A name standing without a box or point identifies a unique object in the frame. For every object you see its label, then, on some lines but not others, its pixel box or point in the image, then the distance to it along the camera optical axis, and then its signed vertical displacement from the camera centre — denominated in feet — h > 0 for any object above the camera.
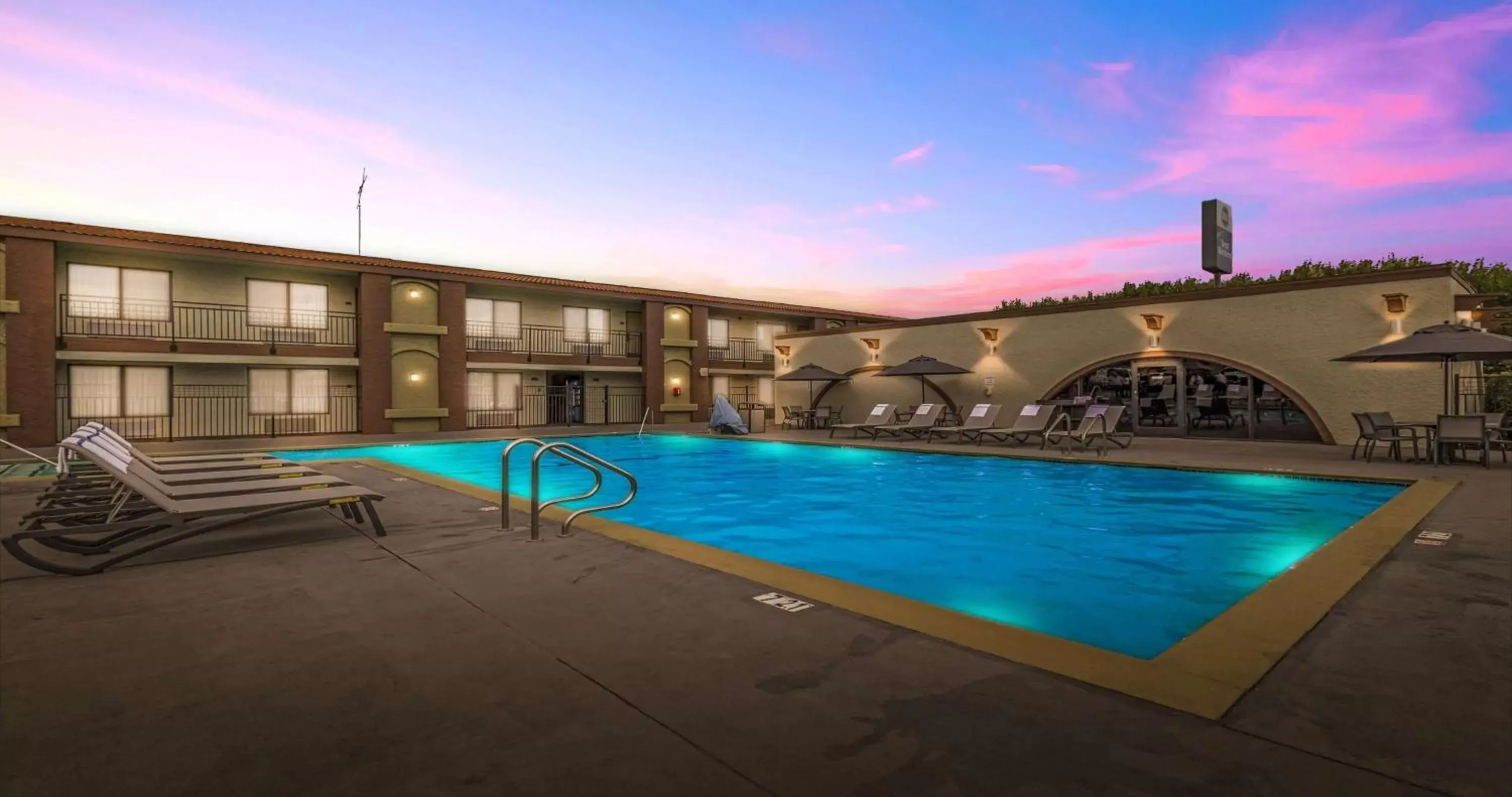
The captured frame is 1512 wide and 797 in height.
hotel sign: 64.39 +14.26
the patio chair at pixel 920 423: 58.59 -2.72
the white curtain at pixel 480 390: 82.07 +0.26
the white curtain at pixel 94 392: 60.70 +0.14
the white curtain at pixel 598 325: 91.61 +8.92
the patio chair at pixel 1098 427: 45.39 -2.45
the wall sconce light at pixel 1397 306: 43.42 +5.33
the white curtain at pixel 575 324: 89.45 +8.92
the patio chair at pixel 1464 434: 34.17 -2.21
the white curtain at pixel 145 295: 63.05 +9.12
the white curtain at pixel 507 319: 83.61 +9.00
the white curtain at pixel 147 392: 63.00 +0.14
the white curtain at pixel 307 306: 71.05 +9.02
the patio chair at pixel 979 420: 55.01 -2.32
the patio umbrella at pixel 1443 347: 33.99 +2.18
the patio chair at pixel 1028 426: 51.57 -2.68
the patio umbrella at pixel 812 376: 69.51 +1.63
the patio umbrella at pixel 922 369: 61.00 +2.02
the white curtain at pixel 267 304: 68.80 +9.04
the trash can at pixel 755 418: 69.62 -2.66
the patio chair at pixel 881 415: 64.34 -2.22
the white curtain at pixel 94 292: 60.95 +9.13
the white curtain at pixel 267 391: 68.49 +0.22
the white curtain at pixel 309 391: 70.85 +0.21
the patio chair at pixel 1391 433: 36.76 -2.50
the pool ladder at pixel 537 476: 18.39 -2.34
